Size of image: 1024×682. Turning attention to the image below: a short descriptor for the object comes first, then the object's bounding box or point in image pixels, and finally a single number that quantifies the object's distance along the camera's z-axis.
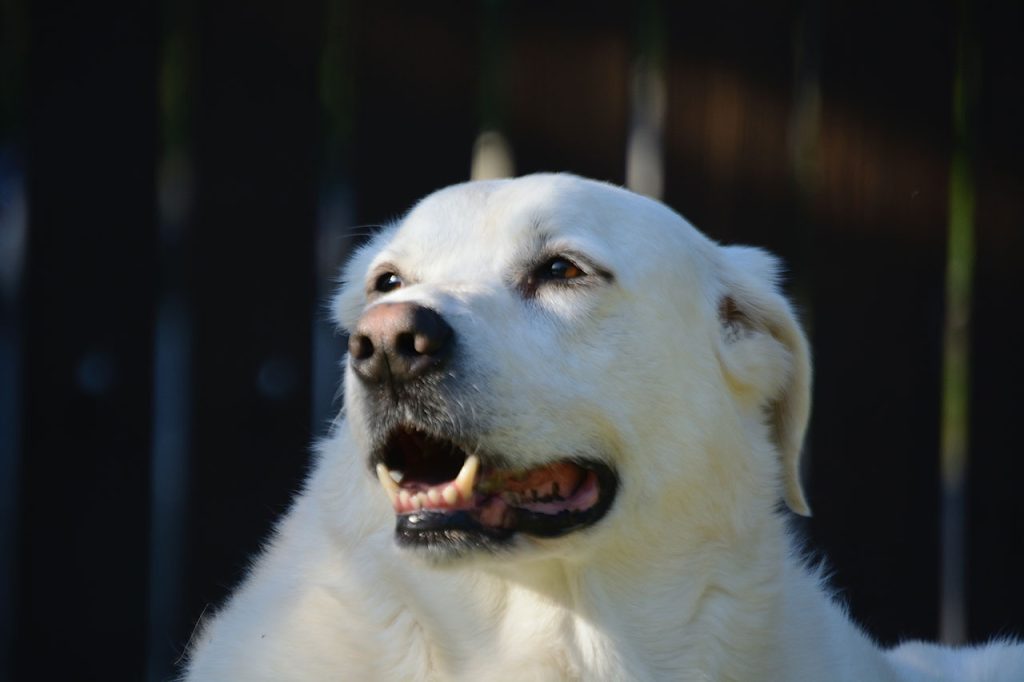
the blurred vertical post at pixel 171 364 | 8.91
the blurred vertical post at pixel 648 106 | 9.05
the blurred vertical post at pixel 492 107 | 9.00
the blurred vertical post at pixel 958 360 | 9.33
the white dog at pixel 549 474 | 5.46
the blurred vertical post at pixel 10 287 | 8.78
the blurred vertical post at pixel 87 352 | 8.81
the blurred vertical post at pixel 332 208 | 8.98
